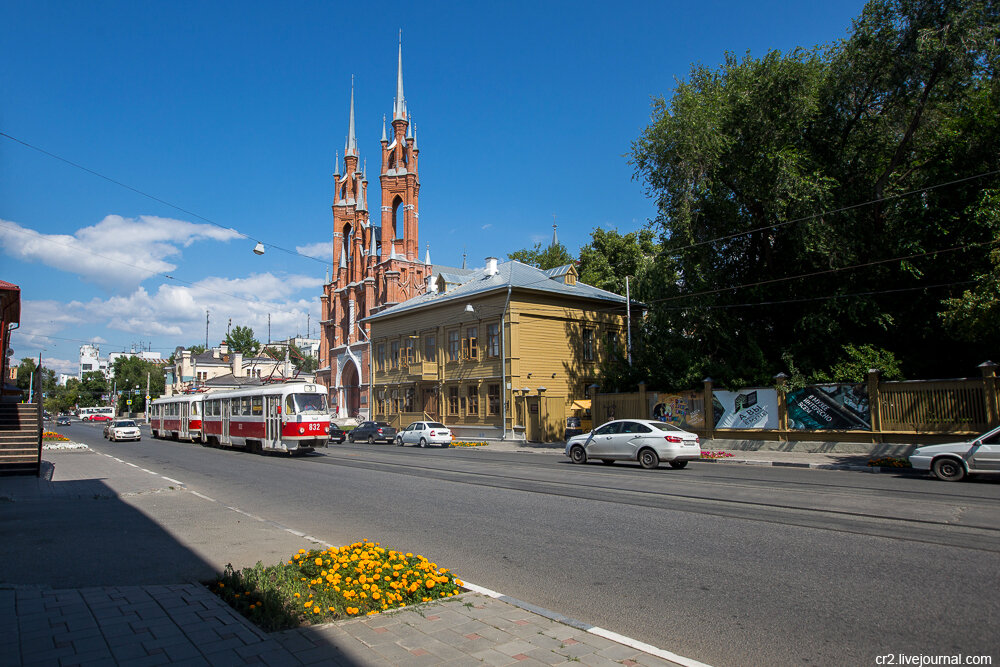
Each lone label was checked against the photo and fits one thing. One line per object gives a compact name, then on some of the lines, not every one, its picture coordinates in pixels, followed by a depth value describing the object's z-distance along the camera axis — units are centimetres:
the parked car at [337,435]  4188
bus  10422
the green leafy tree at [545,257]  6781
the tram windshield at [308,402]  2656
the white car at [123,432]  4072
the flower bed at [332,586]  523
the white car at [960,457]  1457
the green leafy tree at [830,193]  2341
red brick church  5978
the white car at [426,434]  3522
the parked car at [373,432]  3984
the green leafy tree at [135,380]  11381
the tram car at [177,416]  3756
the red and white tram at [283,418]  2630
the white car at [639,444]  1888
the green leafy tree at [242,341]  12112
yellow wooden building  3772
